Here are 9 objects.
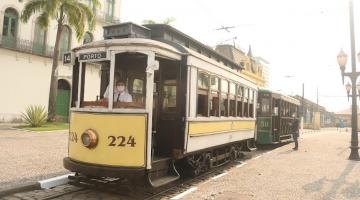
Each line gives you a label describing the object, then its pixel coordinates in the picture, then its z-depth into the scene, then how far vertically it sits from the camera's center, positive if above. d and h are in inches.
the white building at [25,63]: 957.2 +146.3
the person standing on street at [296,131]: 669.7 -18.2
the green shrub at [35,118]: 819.8 -4.9
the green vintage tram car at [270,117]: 663.8 +8.8
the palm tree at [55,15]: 870.4 +249.8
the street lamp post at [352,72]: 583.3 +83.7
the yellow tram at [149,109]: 257.6 +7.5
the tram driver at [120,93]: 271.3 +18.5
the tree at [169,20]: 1334.9 +365.0
